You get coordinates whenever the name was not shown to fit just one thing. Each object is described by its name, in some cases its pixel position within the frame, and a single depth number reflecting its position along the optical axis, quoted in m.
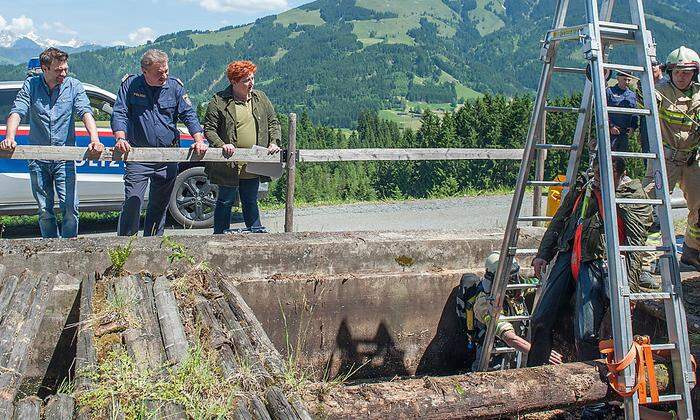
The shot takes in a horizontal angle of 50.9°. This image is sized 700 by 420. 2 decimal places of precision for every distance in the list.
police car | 10.21
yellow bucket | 9.38
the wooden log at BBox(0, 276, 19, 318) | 4.54
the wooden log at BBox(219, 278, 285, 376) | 3.88
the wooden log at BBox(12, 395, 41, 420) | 3.16
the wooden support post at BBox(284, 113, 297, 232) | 7.61
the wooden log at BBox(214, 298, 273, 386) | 3.70
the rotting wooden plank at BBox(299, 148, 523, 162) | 9.73
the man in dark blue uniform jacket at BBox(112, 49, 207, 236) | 6.89
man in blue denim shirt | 6.99
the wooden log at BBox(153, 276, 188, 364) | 3.99
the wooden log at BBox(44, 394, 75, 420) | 3.19
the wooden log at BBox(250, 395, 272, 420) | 3.31
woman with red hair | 7.22
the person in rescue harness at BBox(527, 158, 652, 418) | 4.94
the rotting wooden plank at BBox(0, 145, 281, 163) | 6.55
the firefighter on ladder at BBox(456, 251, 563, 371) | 5.85
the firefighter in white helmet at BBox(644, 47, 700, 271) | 6.65
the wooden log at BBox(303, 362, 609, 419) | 3.49
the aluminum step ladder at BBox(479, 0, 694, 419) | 4.31
